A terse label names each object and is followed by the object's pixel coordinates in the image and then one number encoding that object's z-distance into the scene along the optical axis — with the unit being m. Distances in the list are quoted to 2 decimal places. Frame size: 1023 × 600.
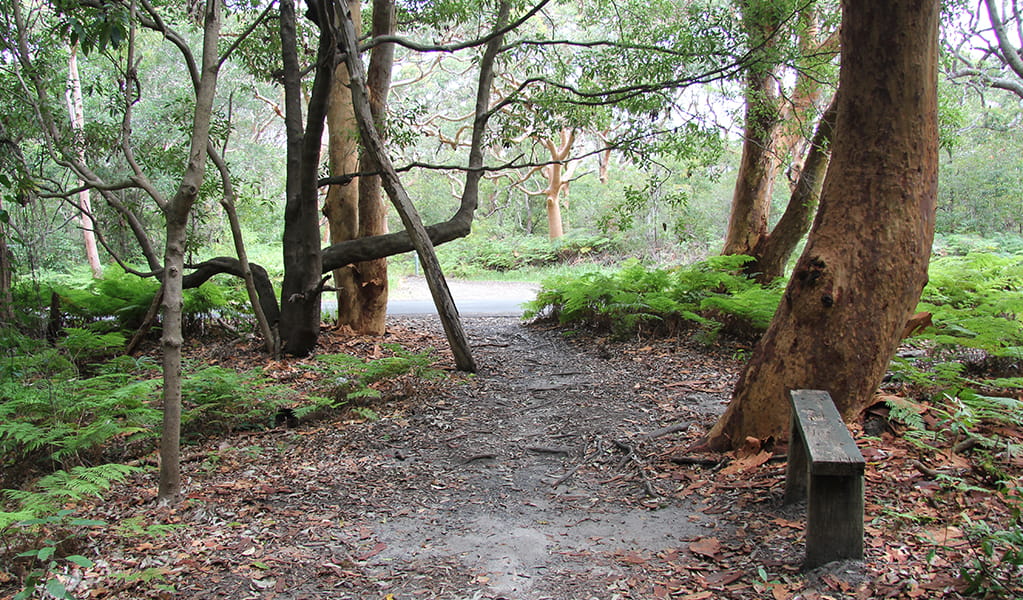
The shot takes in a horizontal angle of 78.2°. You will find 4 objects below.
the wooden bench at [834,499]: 2.67
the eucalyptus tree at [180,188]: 3.94
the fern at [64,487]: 3.30
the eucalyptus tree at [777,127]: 7.30
